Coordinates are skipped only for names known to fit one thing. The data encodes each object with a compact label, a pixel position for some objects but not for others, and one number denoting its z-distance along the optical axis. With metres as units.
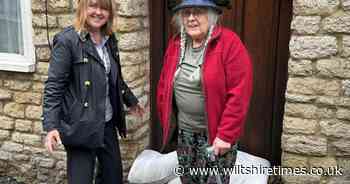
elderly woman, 2.31
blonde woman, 2.44
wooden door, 3.55
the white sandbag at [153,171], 3.51
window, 3.66
